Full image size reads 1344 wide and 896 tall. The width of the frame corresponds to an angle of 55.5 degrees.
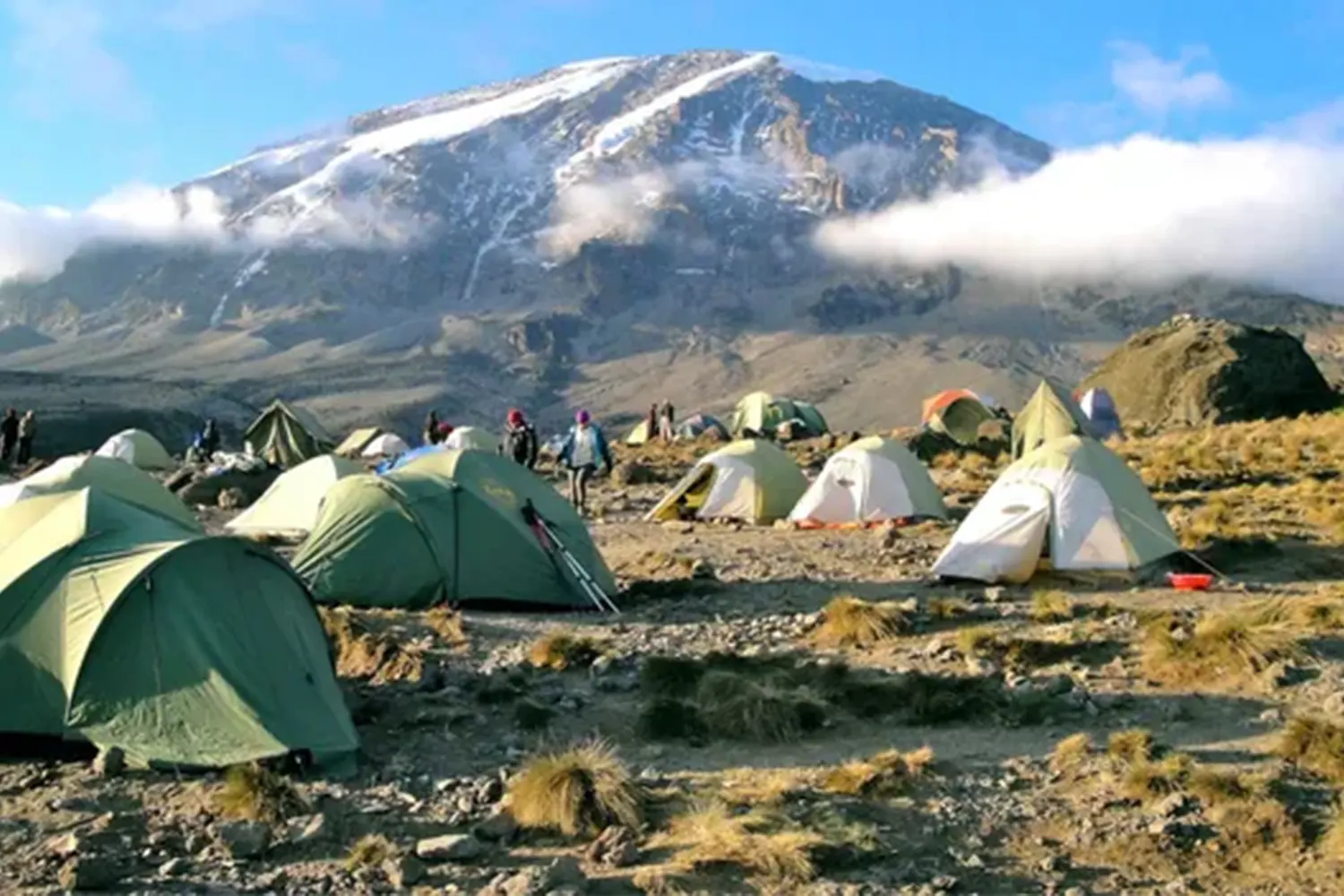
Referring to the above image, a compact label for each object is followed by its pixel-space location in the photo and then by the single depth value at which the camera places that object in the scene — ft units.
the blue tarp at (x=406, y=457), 73.10
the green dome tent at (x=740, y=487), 78.95
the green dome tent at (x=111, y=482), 57.77
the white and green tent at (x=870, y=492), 73.46
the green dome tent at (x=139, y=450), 137.18
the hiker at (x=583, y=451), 81.05
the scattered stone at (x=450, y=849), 25.99
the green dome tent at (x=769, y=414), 200.99
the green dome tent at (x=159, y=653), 30.71
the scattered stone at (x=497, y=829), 27.14
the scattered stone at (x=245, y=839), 26.03
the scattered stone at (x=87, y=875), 24.35
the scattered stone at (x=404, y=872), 24.75
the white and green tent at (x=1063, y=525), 53.26
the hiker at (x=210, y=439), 142.92
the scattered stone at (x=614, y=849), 25.63
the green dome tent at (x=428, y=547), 50.88
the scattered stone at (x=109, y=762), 30.17
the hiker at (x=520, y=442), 91.25
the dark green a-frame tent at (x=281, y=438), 140.56
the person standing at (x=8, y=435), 126.52
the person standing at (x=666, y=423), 172.98
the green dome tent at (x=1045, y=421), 107.14
